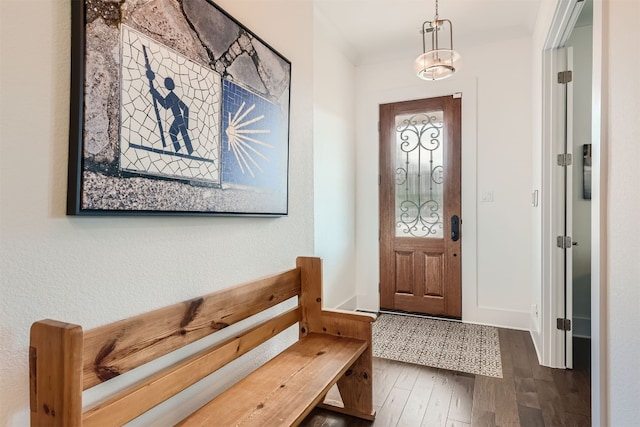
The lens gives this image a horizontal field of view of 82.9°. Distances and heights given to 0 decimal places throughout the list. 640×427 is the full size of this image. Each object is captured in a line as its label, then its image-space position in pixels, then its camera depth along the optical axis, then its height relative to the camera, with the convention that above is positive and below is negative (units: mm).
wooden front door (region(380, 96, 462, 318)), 3564 +101
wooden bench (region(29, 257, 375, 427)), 850 -521
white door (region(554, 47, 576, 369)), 2477 +165
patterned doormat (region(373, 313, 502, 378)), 2584 -1037
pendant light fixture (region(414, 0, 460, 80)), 2516 +1076
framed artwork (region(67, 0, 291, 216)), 1006 +362
